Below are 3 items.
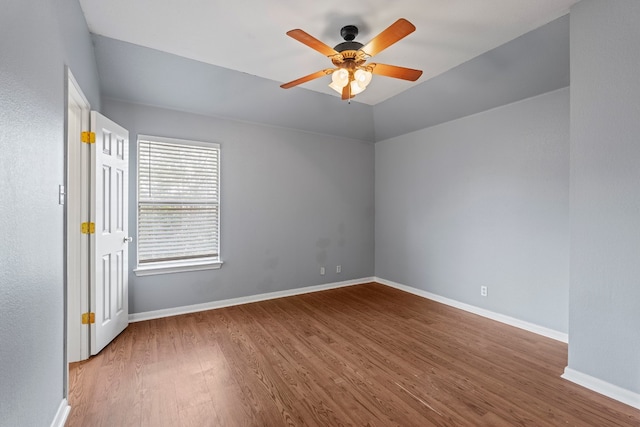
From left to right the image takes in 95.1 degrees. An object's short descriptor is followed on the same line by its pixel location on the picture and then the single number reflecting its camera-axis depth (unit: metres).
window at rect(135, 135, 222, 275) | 3.57
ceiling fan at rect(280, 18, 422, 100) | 2.22
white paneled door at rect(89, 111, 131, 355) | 2.61
